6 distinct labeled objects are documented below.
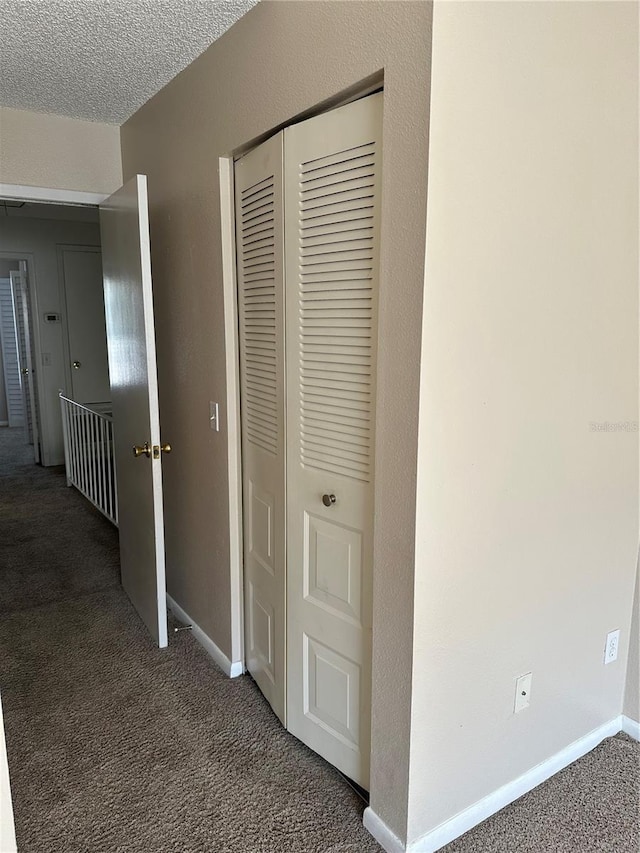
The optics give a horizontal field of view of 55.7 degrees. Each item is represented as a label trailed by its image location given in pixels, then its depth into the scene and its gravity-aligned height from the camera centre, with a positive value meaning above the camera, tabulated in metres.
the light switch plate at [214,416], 2.39 -0.37
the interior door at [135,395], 2.52 -0.32
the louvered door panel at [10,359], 8.21 -0.49
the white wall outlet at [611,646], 2.04 -1.08
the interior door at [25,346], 6.22 -0.25
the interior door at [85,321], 6.06 +0.02
